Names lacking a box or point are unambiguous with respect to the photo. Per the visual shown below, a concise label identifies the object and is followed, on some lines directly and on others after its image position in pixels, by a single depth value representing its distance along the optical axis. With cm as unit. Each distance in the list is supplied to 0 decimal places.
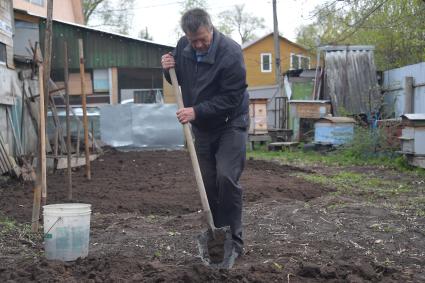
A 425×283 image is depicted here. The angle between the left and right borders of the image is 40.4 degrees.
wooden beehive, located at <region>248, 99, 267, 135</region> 1798
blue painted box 1464
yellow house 3872
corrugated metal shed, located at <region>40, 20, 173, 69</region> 1797
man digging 421
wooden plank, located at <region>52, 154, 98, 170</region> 1086
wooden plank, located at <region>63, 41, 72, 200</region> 715
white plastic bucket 426
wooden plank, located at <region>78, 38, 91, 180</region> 821
